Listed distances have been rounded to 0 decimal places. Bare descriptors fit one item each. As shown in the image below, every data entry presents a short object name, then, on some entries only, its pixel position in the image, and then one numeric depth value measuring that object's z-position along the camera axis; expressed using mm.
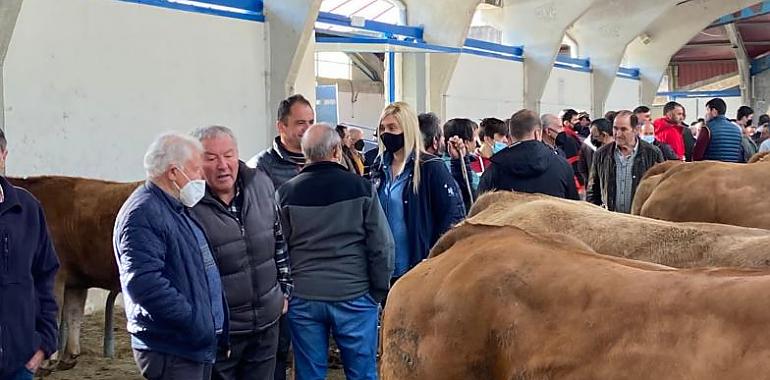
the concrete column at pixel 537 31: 19391
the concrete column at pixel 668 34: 24906
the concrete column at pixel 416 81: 17031
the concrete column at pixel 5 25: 8297
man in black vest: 4133
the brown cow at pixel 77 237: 7434
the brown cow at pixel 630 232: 4125
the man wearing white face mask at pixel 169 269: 3658
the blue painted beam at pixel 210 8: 10711
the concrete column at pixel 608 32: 22047
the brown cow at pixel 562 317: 2504
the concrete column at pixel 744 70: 32181
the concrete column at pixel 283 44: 12398
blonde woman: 5688
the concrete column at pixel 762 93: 31875
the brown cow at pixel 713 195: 5934
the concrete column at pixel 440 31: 16641
